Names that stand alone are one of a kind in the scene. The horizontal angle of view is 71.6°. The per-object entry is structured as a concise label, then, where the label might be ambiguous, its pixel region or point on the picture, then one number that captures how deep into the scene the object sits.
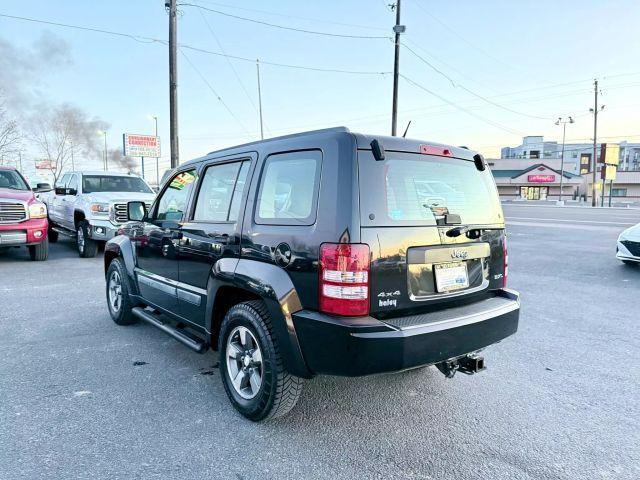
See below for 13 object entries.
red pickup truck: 8.55
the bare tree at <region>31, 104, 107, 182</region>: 46.75
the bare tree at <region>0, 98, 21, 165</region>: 25.67
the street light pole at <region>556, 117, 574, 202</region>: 65.44
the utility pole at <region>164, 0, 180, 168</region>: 14.11
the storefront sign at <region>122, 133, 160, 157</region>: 24.80
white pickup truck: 9.61
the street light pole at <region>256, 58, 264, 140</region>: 34.29
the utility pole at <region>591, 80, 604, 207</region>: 49.62
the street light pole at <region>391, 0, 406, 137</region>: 18.42
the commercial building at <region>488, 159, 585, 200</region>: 72.75
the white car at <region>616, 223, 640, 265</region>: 8.40
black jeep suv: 2.50
